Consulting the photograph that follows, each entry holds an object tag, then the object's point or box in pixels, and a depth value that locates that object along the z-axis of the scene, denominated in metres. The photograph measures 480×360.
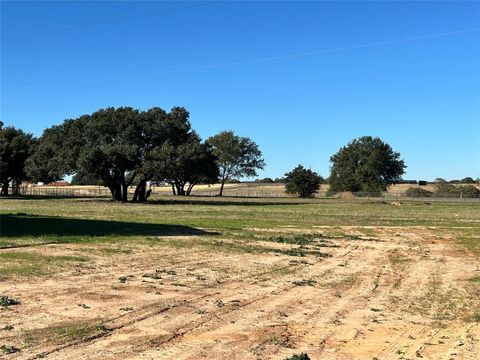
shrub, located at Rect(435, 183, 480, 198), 107.44
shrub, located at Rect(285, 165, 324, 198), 108.31
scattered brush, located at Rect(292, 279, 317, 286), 11.94
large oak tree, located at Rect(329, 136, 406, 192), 120.75
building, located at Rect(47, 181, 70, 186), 188.25
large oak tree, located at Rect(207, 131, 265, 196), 120.38
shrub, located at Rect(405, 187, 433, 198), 110.83
